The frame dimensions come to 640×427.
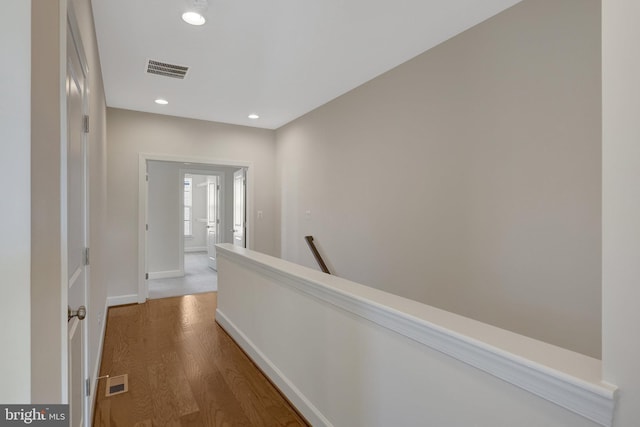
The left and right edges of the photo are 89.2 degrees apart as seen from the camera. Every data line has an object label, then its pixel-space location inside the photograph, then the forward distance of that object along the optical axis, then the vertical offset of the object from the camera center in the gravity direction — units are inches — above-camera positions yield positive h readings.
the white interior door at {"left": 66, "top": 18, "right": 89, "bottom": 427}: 52.3 -1.8
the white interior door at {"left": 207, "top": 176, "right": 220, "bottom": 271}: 284.0 -1.7
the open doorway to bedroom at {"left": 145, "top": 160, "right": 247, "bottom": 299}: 221.5 -11.9
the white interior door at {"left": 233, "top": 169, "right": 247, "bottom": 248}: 209.6 +2.9
